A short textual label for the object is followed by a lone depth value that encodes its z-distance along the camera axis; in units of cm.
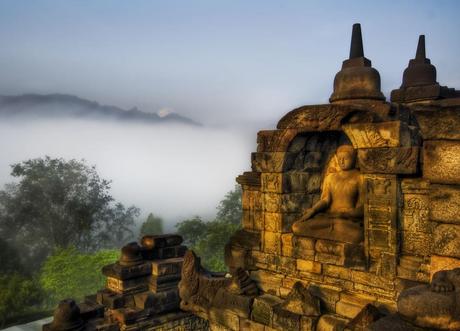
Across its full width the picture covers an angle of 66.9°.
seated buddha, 565
